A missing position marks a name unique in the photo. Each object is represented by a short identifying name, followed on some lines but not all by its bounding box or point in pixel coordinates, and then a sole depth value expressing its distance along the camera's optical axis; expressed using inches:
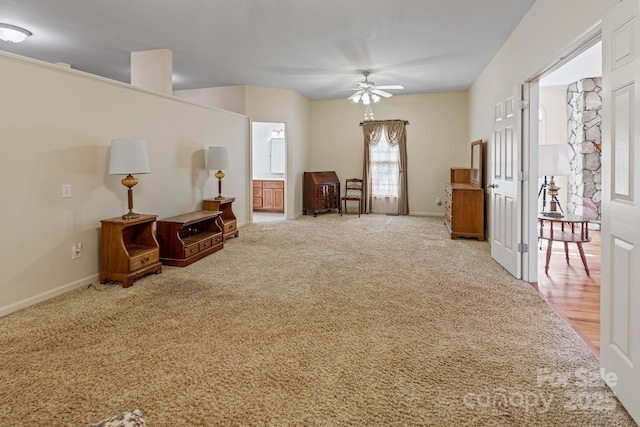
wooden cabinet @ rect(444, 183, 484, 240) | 213.8
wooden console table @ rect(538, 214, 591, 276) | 142.6
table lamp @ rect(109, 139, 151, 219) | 133.6
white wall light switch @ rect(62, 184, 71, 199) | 126.2
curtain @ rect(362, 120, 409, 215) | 322.3
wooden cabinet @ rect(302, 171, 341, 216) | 317.4
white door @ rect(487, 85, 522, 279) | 141.4
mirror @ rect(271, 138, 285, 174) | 360.5
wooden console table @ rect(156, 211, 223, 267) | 162.1
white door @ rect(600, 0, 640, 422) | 62.3
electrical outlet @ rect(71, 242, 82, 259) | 131.0
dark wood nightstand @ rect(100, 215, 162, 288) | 133.6
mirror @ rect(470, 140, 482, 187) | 226.7
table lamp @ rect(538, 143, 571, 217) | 154.9
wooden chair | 325.7
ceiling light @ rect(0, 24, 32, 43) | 158.6
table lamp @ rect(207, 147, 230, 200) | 205.9
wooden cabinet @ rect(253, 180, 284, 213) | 346.9
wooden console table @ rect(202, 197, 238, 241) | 209.8
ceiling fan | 242.9
